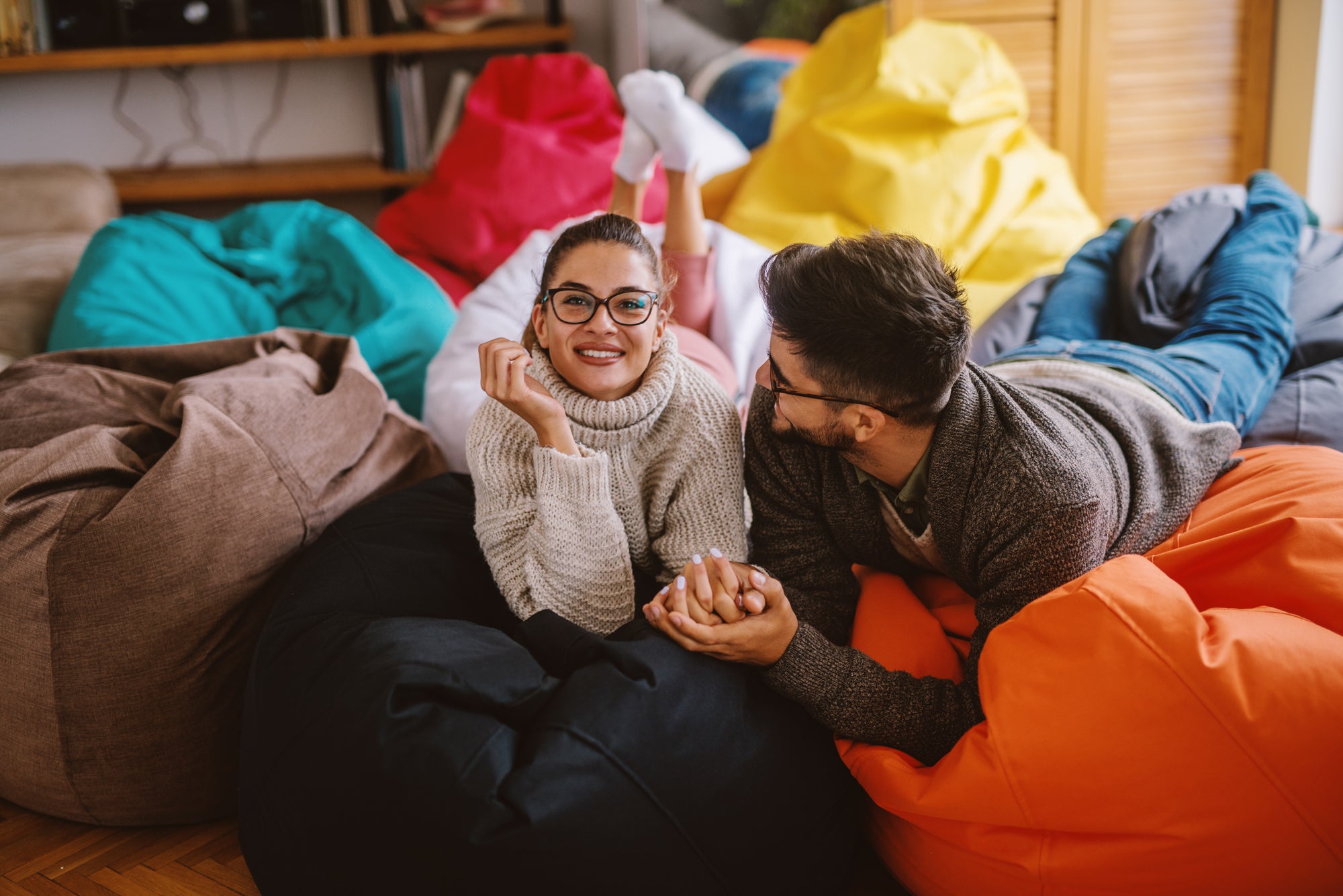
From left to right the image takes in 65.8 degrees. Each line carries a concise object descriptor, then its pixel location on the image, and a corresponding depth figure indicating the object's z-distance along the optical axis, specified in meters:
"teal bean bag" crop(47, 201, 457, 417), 1.88
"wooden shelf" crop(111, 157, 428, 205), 2.96
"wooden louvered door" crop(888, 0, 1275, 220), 3.03
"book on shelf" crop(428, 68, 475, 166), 3.09
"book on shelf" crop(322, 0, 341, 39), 2.98
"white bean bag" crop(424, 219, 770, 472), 1.71
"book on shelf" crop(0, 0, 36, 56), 2.90
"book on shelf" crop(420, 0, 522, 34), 2.99
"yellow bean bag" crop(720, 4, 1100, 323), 2.27
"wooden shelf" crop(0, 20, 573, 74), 2.88
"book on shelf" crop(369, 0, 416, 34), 3.01
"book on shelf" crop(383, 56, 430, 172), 3.07
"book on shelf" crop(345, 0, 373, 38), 2.99
